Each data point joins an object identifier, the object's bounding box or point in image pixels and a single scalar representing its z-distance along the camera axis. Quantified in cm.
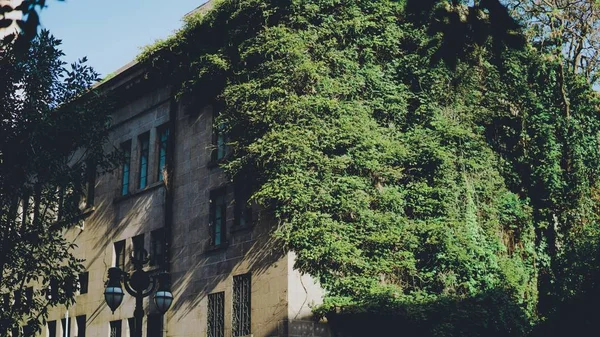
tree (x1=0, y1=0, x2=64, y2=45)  774
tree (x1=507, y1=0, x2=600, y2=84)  2412
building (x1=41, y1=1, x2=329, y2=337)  2012
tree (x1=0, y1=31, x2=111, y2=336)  1972
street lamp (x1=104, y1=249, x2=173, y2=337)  1599
